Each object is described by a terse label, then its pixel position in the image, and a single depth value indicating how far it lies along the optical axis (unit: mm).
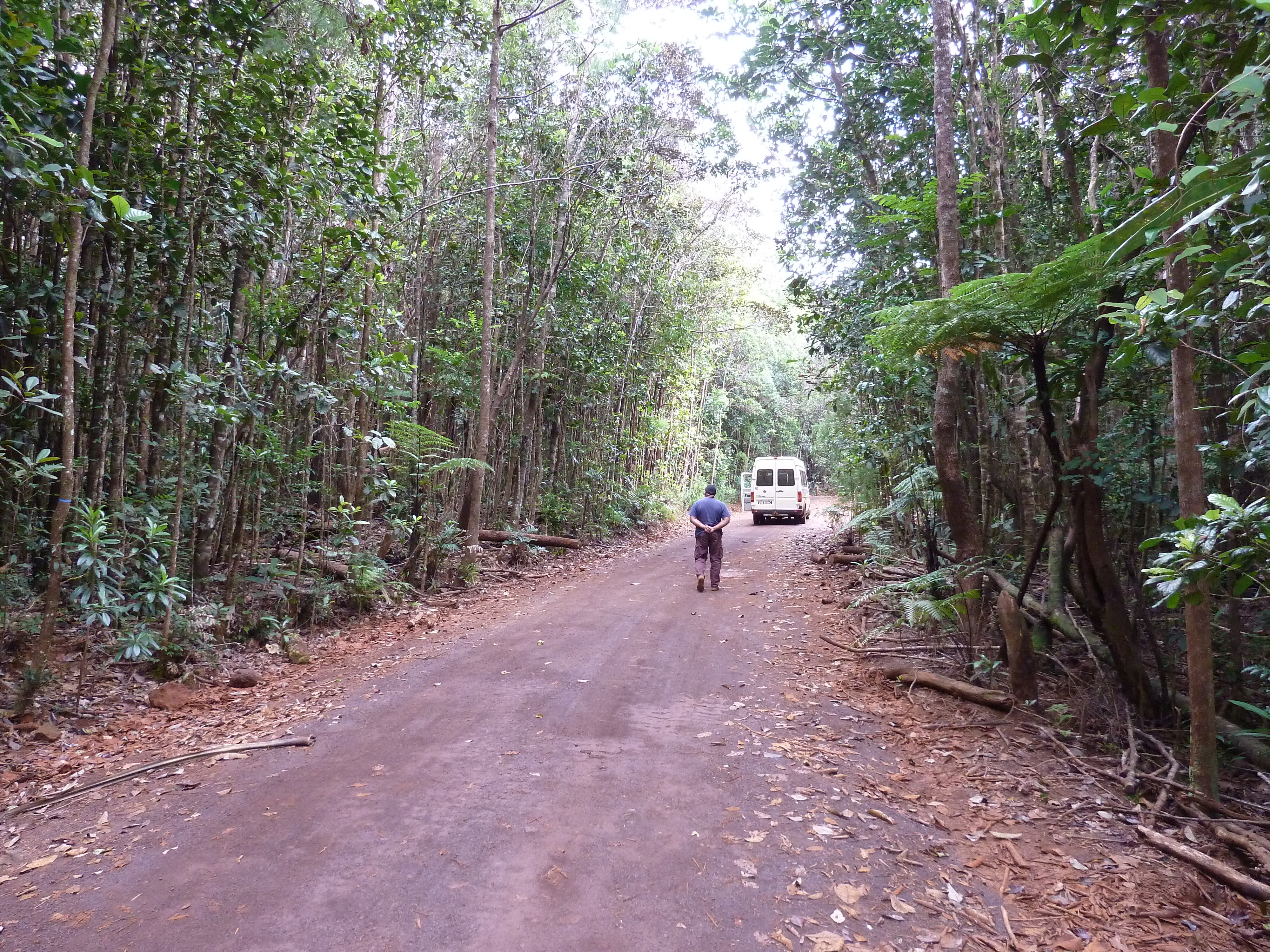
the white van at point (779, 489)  24000
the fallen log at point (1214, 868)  2840
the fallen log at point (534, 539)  11680
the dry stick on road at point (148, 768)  3625
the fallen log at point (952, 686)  4902
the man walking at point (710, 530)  10062
